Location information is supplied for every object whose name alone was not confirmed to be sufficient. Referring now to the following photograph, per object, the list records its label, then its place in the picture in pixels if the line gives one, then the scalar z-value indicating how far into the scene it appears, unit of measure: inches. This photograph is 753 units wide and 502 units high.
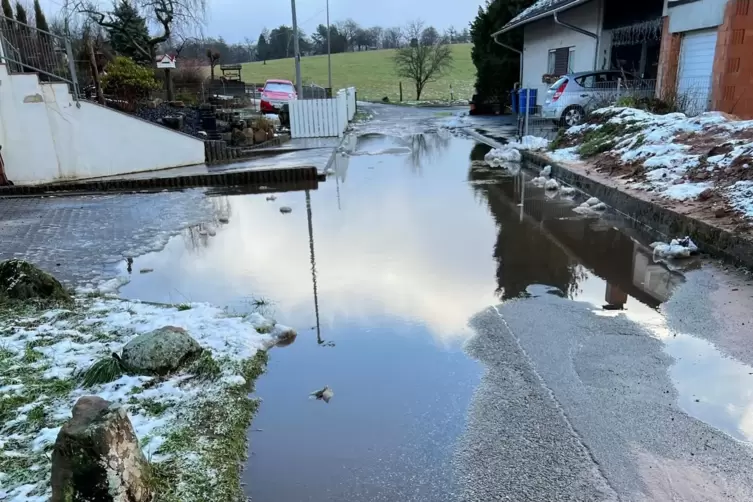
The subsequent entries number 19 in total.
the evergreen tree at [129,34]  987.9
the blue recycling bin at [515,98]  805.6
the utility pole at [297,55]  836.0
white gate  764.6
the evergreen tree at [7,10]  683.4
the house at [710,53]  461.4
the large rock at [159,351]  145.6
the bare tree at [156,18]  953.4
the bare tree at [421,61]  1921.8
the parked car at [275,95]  960.3
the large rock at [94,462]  92.0
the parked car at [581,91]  626.8
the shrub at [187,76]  1078.7
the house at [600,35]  663.1
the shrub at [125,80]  679.7
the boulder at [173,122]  577.8
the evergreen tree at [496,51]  1059.9
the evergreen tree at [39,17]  793.6
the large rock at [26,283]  195.9
